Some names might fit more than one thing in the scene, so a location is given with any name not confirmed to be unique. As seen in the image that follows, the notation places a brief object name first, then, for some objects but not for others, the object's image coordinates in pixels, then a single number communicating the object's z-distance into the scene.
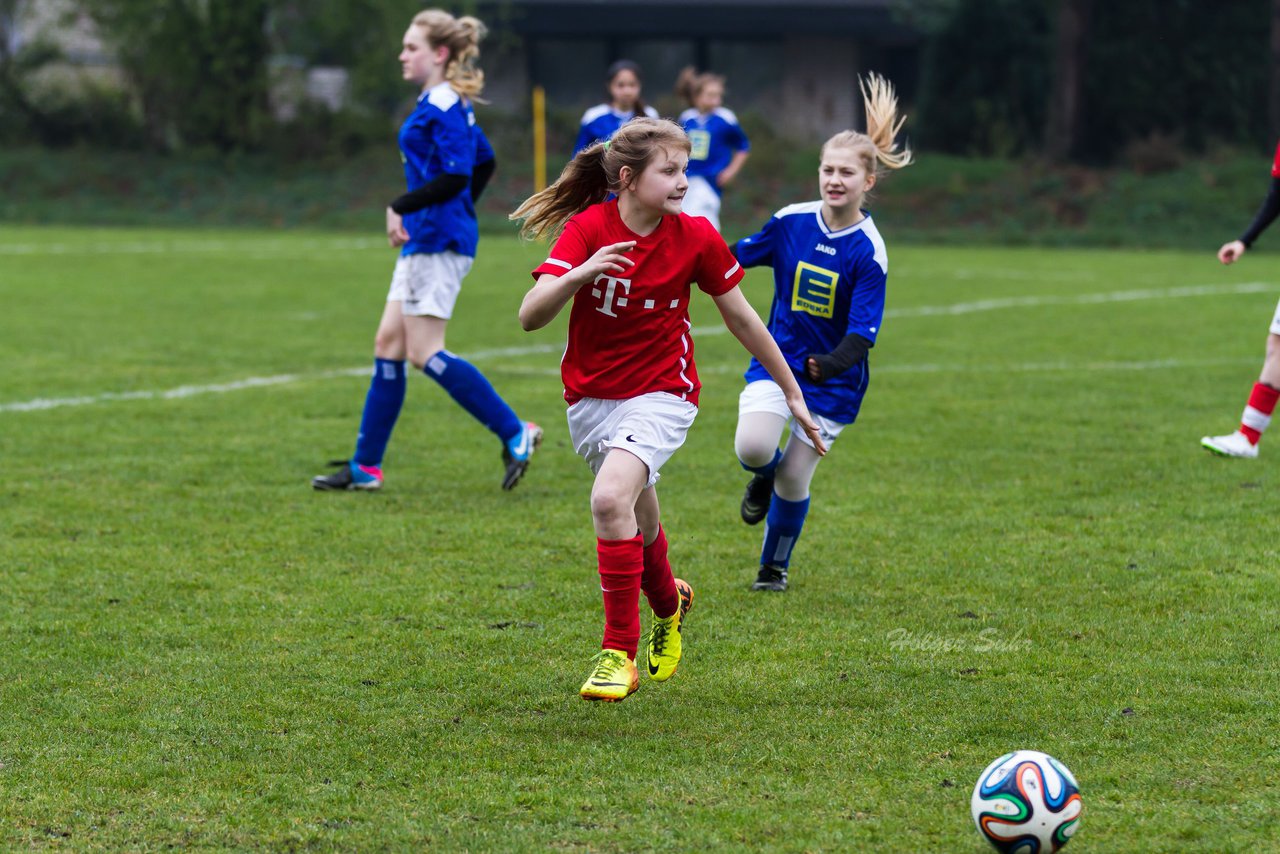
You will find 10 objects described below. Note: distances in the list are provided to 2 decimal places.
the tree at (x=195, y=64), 61.56
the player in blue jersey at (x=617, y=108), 25.06
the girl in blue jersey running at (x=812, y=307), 10.89
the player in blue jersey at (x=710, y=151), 31.45
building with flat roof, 72.00
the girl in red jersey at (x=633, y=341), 8.49
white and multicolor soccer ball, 6.43
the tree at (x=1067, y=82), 57.47
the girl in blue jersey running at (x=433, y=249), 14.45
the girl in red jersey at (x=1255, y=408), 15.84
